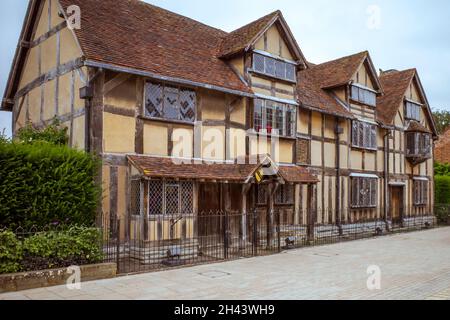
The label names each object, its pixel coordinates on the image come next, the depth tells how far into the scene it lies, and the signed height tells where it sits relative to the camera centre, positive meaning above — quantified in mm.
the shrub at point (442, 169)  35000 +793
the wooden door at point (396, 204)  24078 -1505
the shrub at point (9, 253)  8820 -1565
